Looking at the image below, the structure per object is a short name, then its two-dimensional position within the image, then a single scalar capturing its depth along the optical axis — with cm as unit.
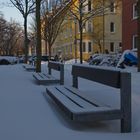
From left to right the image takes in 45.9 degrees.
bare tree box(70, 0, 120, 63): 1641
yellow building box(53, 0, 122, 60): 2862
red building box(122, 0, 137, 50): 1552
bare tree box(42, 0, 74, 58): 1869
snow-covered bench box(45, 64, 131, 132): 263
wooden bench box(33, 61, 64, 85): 539
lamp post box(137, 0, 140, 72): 792
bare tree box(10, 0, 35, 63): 1253
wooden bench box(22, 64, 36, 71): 940
